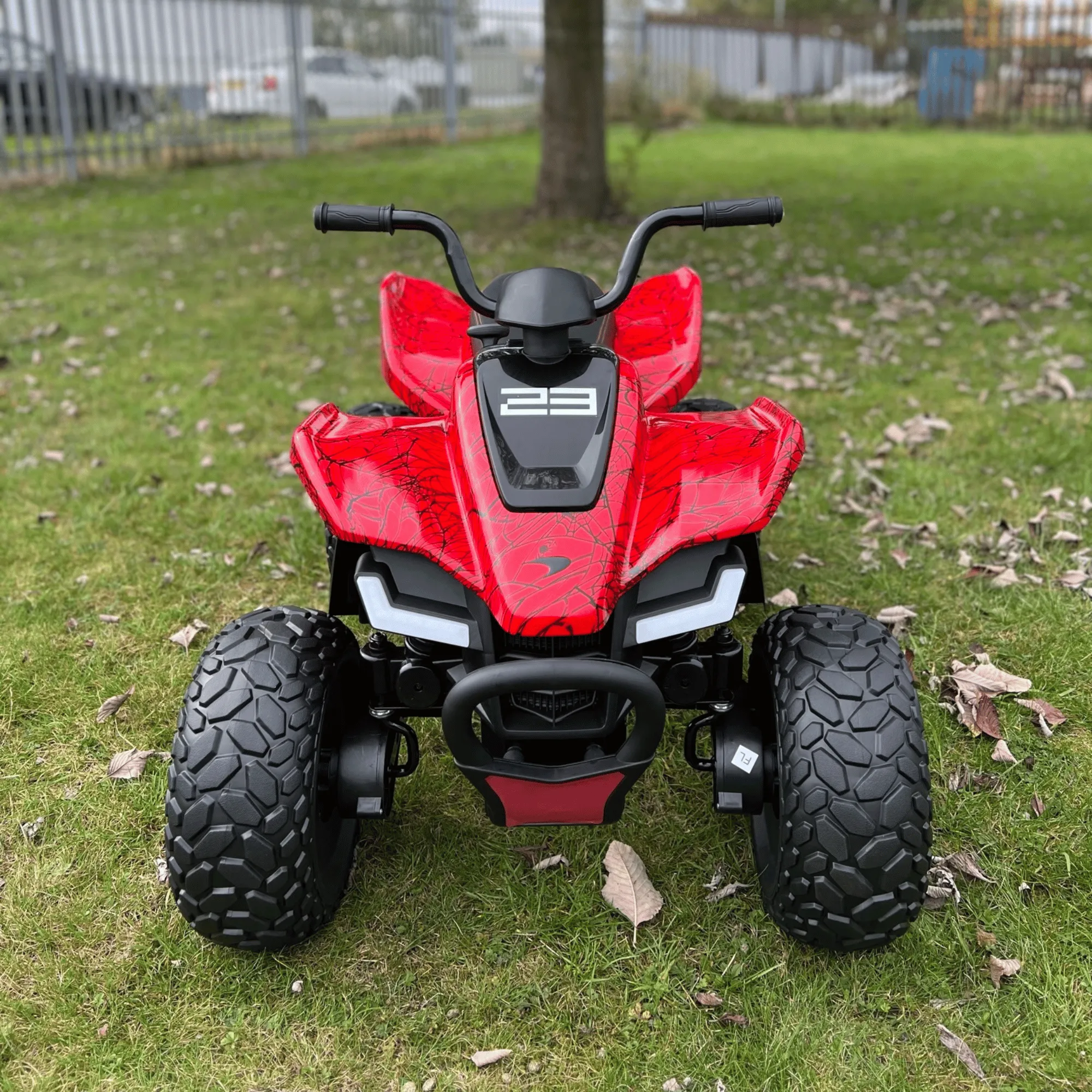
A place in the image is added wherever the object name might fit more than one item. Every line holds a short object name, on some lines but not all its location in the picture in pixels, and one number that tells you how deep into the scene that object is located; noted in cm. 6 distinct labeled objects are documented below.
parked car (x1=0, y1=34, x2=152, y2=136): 1137
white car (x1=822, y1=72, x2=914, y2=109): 2031
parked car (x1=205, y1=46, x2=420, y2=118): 1373
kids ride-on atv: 214
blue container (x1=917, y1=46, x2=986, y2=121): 1889
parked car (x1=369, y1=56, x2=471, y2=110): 1655
